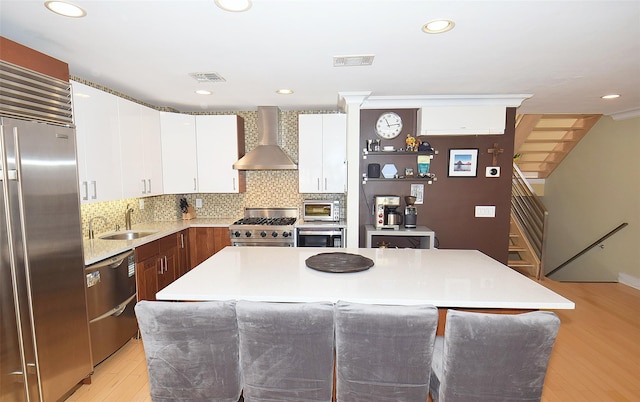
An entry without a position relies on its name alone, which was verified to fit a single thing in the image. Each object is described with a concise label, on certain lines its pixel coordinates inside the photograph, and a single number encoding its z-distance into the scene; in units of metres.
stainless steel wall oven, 3.86
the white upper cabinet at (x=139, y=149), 3.12
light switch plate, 3.97
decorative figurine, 3.76
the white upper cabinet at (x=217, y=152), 4.09
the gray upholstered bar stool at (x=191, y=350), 1.37
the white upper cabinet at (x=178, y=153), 3.94
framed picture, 3.89
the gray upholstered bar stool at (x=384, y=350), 1.31
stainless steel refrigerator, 1.67
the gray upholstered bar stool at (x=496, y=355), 1.27
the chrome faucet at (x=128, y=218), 3.55
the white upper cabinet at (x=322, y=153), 4.02
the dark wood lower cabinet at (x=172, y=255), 2.96
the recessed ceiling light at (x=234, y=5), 1.61
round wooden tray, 2.01
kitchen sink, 3.30
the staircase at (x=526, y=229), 4.91
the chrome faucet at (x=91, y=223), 2.92
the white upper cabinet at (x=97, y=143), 2.50
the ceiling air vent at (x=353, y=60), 2.35
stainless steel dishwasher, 2.30
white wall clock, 3.84
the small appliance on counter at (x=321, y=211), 4.18
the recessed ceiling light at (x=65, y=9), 1.62
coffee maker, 3.67
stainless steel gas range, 3.84
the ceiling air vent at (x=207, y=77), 2.76
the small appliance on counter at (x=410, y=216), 3.72
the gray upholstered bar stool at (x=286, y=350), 1.34
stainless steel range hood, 3.96
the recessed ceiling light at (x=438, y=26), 1.82
